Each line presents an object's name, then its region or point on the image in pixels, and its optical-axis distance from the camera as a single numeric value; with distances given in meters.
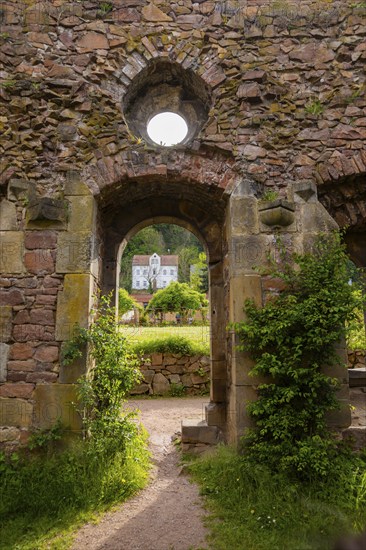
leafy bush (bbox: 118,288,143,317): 17.28
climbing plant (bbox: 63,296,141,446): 4.26
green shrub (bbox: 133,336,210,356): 9.80
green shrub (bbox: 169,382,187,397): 9.47
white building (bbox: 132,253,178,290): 42.97
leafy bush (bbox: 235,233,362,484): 3.94
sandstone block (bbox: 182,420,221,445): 5.41
